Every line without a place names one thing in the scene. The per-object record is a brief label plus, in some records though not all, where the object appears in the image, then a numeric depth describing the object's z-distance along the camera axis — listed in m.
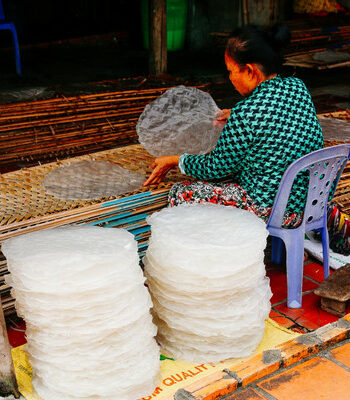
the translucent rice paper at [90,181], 2.76
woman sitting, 2.45
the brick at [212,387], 2.03
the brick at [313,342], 2.27
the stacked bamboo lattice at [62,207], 2.43
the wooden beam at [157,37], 5.77
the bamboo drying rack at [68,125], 3.67
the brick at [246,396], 2.09
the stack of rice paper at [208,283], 2.06
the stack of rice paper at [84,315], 1.85
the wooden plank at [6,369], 1.85
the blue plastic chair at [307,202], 2.48
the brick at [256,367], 2.14
